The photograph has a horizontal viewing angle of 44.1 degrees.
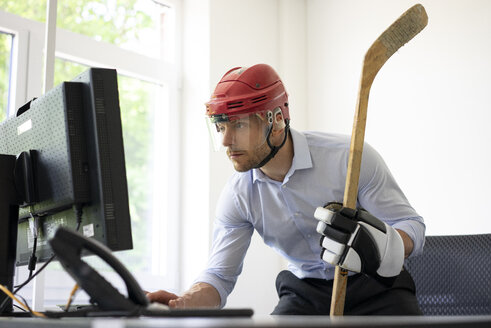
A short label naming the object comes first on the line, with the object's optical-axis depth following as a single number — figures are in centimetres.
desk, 60
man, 179
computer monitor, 111
